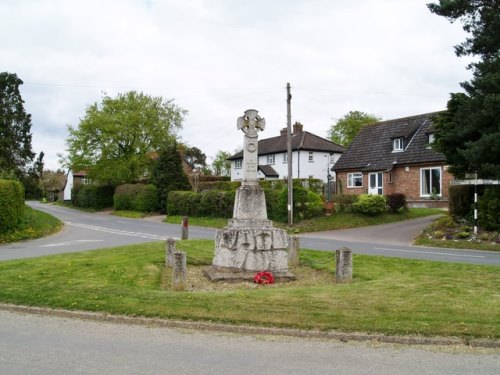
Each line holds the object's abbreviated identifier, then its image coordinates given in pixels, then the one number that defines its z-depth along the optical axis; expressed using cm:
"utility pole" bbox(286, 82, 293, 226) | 2609
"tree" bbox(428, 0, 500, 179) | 1958
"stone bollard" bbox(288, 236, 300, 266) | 1294
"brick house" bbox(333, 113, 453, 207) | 3403
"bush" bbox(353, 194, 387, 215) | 2884
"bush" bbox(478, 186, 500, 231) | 2094
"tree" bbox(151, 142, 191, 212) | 4409
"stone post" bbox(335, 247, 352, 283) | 1014
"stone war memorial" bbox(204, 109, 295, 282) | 1098
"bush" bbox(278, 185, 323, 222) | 2888
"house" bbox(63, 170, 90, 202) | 8581
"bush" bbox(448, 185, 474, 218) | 2388
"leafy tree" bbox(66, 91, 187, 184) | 5159
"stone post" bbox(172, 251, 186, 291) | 928
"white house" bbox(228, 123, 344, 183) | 5253
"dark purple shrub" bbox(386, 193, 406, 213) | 3022
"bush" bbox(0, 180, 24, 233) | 2367
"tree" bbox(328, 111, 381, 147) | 7625
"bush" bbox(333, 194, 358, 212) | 2963
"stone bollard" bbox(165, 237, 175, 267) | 1253
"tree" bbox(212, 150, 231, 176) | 9158
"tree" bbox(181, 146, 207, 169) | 9219
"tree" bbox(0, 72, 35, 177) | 4759
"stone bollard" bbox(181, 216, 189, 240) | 1850
